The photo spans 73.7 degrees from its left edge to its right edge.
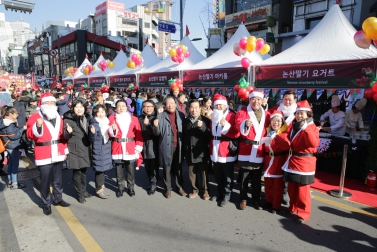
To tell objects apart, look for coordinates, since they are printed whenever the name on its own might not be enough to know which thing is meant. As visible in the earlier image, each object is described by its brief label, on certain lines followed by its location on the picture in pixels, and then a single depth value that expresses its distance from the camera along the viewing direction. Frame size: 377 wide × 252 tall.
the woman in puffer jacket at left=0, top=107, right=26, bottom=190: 4.71
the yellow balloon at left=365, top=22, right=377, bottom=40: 4.21
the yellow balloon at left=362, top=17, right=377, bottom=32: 4.25
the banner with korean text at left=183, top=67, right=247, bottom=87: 7.80
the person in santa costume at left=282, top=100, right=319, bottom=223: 3.19
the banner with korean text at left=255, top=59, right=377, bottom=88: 5.25
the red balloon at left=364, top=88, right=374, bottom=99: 4.64
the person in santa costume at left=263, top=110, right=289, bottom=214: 3.42
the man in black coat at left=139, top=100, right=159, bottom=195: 4.33
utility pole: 11.83
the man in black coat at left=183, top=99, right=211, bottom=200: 3.94
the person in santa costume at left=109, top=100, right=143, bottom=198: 4.13
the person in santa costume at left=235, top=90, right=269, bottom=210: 3.59
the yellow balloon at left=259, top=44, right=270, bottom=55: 7.84
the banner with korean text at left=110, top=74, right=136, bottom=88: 12.92
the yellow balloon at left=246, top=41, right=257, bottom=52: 7.19
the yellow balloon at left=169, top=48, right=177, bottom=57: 9.91
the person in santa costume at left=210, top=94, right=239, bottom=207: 3.76
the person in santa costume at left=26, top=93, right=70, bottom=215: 3.56
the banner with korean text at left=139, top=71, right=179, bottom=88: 10.31
